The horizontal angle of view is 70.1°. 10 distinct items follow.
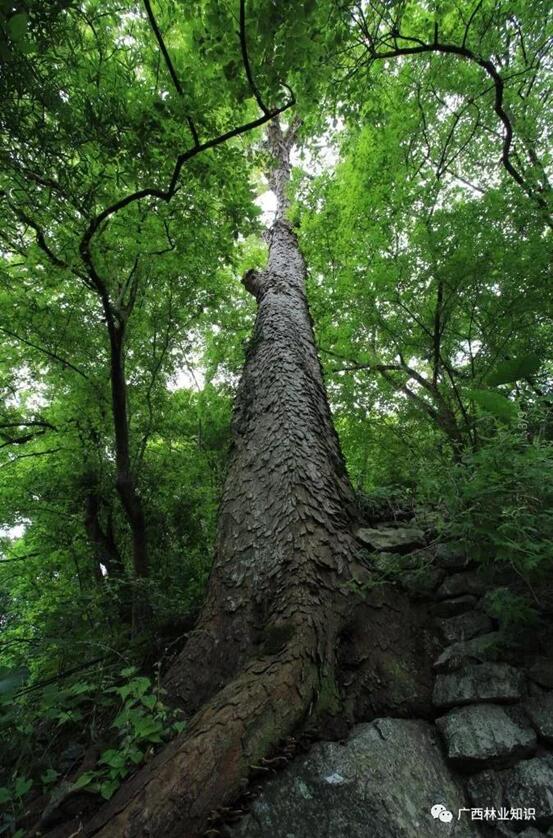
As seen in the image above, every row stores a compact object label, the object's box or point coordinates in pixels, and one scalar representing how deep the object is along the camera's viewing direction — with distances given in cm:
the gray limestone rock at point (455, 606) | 199
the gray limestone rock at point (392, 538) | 237
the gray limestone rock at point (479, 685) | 159
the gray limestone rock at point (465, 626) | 188
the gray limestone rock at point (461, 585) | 203
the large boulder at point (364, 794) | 124
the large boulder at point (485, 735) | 142
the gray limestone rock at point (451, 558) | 219
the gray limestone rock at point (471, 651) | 171
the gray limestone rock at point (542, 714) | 145
